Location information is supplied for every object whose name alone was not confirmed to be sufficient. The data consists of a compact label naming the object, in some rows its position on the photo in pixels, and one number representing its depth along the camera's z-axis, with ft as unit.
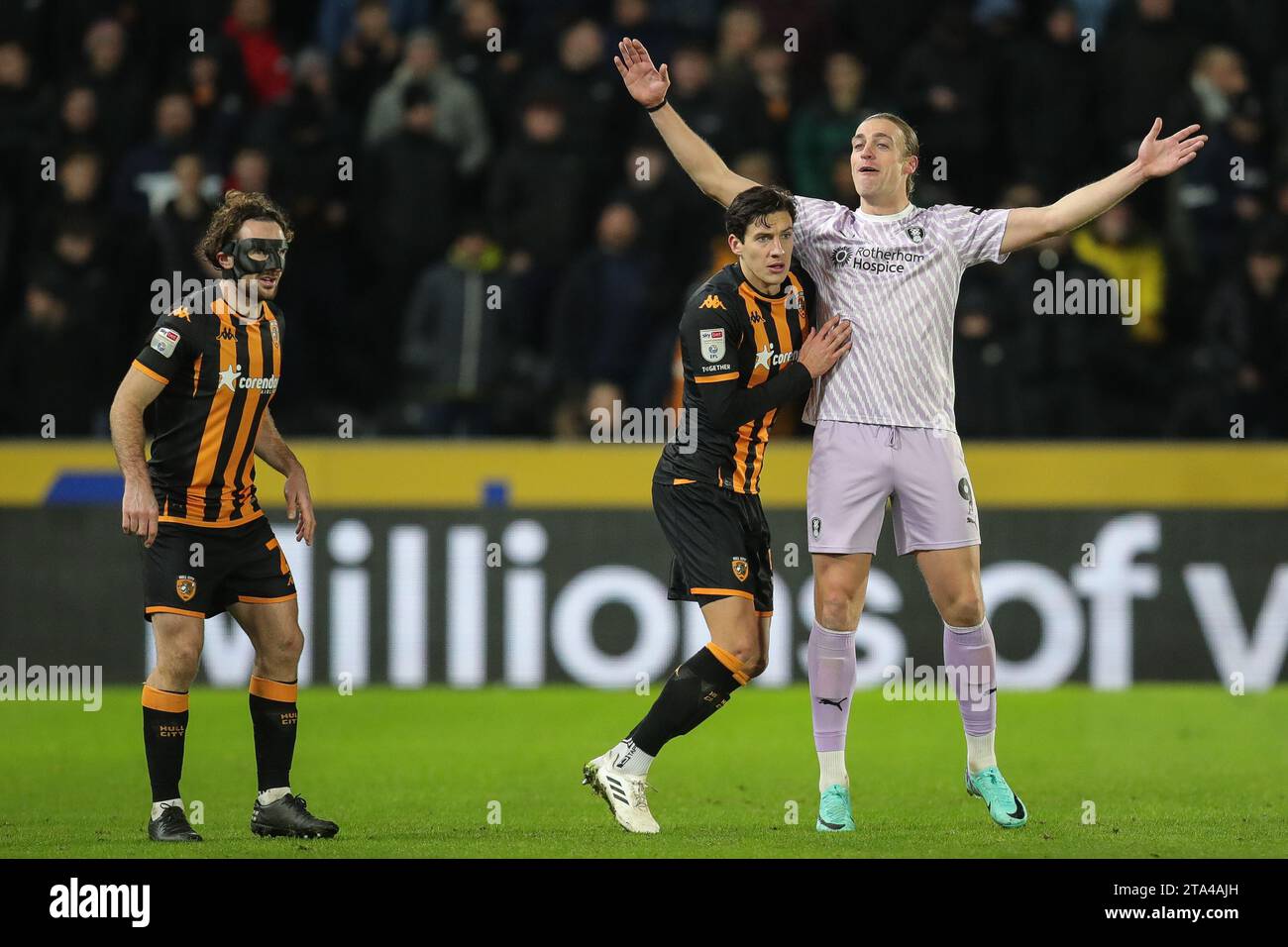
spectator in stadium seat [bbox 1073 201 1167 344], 42.78
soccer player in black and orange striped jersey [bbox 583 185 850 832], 23.20
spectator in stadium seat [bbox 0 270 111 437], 41.32
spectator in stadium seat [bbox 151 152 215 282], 41.73
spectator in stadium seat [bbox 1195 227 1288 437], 42.06
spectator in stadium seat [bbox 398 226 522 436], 41.98
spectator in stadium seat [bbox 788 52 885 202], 44.16
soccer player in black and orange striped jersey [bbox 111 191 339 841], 22.68
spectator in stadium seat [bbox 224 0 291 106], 47.44
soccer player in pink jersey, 23.48
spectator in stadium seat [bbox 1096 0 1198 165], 45.68
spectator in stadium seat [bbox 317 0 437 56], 48.03
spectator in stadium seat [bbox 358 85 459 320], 44.09
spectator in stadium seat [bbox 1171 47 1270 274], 44.45
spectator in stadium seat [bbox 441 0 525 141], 46.29
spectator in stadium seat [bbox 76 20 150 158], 45.21
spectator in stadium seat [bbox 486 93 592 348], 44.01
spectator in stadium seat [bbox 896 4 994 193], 44.24
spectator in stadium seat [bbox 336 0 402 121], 46.26
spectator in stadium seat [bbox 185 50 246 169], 45.11
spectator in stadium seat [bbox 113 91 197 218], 43.83
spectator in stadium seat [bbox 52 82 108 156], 44.42
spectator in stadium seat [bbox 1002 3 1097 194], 45.24
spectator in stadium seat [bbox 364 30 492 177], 45.32
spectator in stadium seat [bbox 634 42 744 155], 43.29
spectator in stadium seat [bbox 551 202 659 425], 42.27
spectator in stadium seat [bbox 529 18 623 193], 44.70
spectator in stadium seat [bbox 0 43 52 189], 44.37
